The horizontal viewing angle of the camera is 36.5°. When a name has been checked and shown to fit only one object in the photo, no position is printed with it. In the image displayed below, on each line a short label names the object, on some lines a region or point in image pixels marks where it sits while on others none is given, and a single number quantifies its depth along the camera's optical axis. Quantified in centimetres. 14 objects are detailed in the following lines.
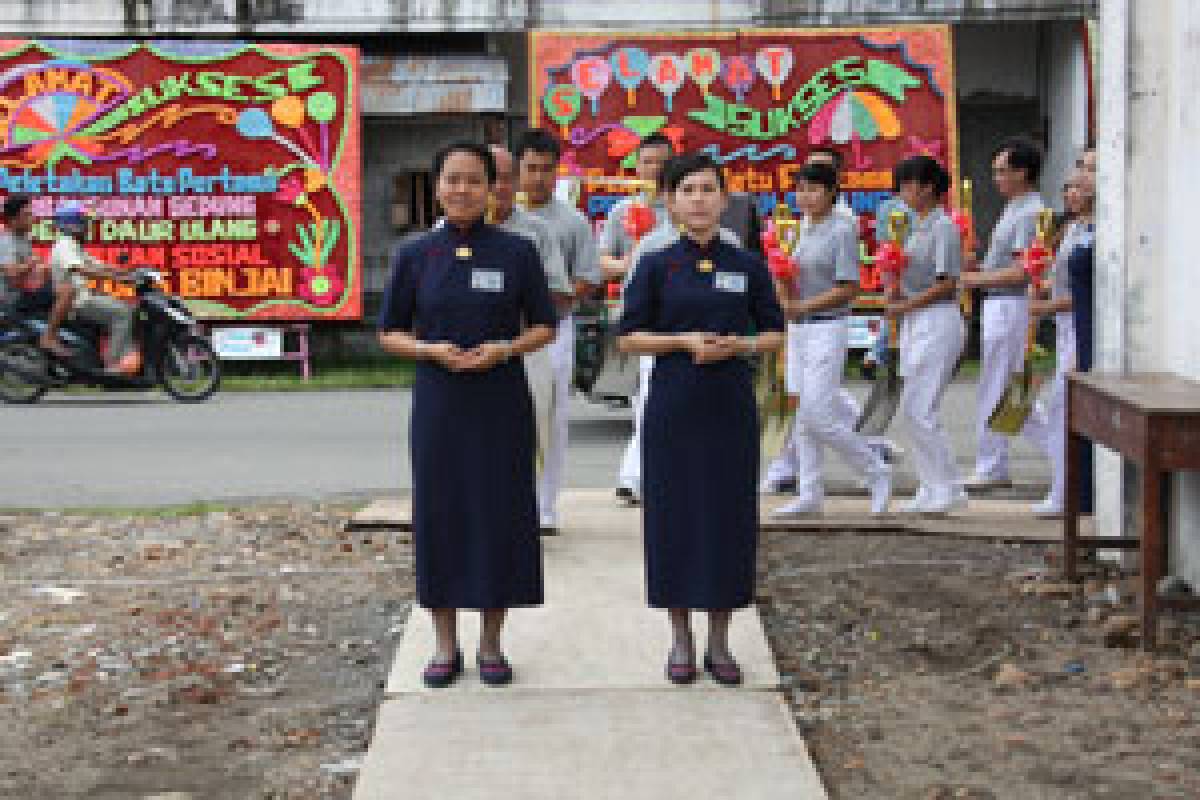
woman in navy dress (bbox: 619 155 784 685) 579
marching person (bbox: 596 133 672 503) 846
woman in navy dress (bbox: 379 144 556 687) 574
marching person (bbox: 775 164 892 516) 838
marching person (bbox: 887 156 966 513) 855
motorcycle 1583
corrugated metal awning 1953
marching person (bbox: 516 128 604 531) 816
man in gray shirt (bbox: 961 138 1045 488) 927
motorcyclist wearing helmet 1566
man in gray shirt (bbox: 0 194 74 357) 1577
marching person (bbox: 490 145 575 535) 771
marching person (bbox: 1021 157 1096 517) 858
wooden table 575
